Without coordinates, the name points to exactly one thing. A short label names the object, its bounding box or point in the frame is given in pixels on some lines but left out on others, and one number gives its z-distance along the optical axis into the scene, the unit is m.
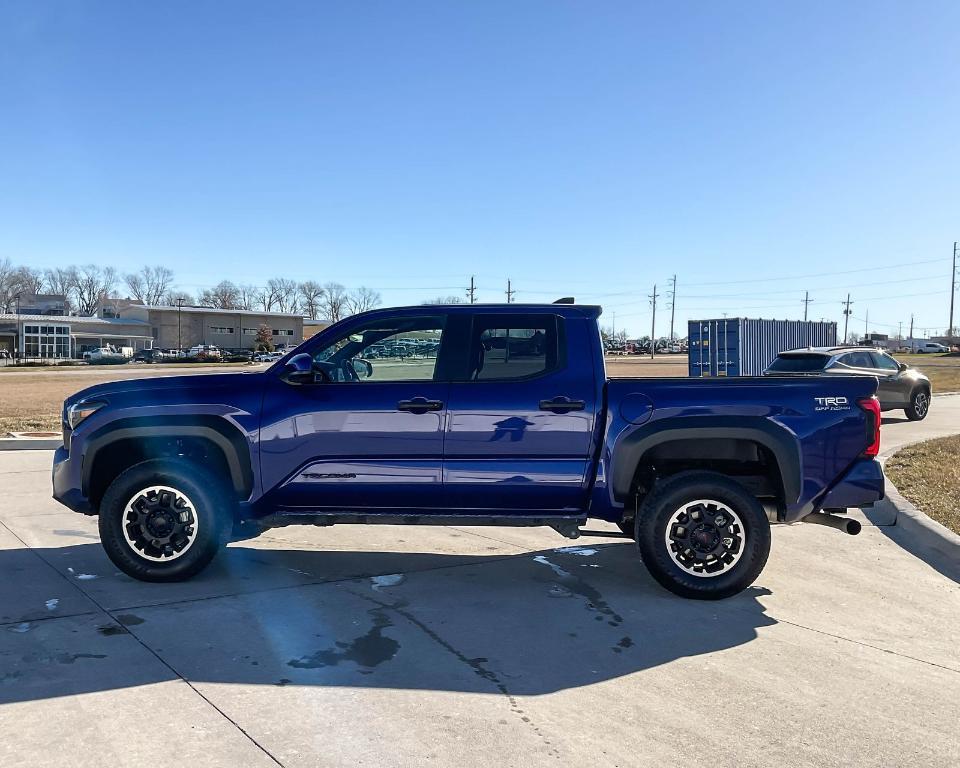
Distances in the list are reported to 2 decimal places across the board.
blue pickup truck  5.34
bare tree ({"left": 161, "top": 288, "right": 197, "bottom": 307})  144.62
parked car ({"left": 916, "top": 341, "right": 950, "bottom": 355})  97.34
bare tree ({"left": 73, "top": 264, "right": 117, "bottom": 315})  150.12
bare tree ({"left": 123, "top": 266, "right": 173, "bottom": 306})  154.75
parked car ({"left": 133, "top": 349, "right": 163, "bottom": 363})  78.38
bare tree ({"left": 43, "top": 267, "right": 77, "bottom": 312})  147.75
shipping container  26.89
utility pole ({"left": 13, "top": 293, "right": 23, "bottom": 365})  81.46
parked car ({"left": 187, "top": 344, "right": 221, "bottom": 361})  80.38
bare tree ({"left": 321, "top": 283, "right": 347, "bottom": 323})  151.25
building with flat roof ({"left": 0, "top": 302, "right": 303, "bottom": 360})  99.50
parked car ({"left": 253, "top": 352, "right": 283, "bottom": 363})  71.34
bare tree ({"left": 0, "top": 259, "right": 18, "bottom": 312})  128.88
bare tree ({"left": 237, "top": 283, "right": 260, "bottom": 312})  154.88
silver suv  16.36
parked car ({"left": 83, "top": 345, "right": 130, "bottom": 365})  75.19
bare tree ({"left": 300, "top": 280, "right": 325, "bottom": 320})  153.62
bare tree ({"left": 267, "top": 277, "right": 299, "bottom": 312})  154.25
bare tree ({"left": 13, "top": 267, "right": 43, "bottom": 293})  133.62
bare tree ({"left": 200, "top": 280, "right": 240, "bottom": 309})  151.25
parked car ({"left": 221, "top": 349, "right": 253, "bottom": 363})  83.75
